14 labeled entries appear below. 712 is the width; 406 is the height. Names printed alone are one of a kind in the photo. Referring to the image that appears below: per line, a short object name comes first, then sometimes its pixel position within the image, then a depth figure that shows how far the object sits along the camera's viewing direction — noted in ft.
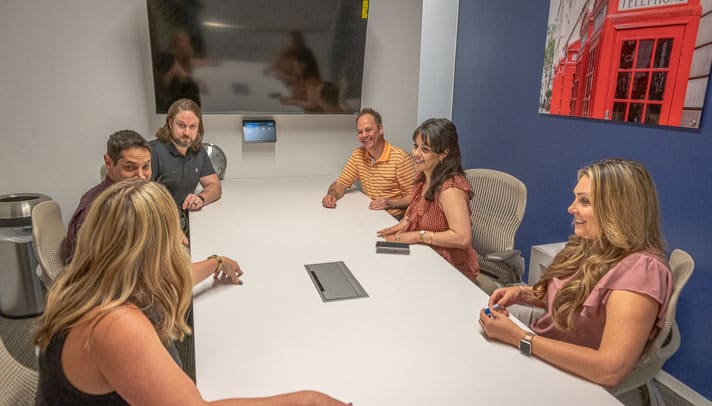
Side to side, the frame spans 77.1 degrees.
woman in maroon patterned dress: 6.47
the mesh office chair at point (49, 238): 5.22
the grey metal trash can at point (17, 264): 8.52
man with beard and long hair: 8.61
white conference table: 3.43
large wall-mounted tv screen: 9.76
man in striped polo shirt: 9.59
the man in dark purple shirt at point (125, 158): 6.05
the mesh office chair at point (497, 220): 7.08
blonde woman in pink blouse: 3.58
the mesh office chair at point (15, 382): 3.75
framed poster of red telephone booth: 6.62
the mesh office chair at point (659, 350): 4.14
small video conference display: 10.95
